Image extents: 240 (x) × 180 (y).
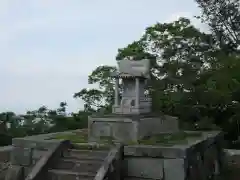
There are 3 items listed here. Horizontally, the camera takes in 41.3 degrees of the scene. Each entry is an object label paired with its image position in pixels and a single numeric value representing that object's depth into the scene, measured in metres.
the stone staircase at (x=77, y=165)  6.39
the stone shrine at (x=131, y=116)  8.05
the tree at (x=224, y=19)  18.84
